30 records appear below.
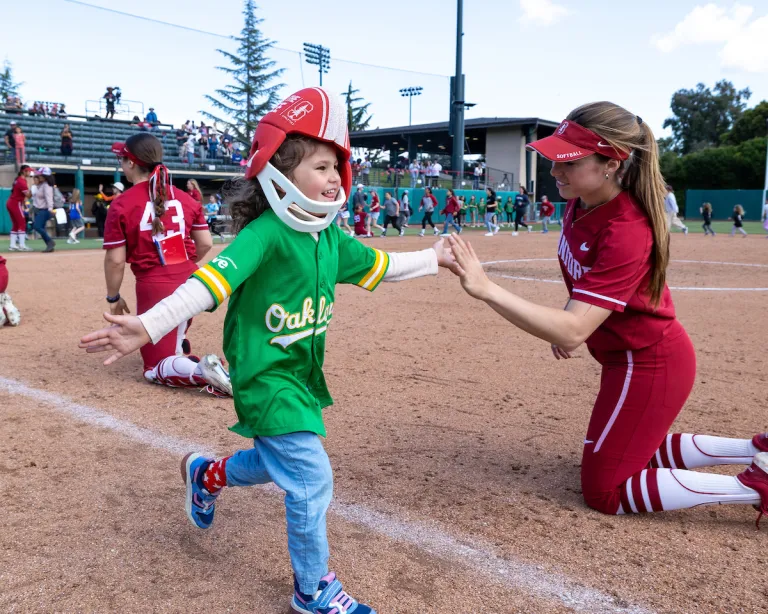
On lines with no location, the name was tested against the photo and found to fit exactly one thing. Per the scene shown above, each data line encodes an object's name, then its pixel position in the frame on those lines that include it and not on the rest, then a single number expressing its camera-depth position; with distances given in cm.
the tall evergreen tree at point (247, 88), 5922
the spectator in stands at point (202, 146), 3328
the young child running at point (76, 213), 2175
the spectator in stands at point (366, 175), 3456
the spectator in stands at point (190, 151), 3185
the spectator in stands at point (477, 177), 4062
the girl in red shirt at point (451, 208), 2725
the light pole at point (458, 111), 3662
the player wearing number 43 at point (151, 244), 518
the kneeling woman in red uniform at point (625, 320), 292
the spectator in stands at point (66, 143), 2720
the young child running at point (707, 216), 2711
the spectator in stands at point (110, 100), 3347
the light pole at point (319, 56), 4212
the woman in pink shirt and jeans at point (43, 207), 1662
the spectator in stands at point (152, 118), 3459
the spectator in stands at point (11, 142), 2558
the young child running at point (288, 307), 234
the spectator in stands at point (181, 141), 3212
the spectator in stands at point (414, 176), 3678
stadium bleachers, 2762
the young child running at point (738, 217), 2568
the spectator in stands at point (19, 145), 2517
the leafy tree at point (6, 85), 6338
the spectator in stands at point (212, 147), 3488
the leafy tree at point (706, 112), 7612
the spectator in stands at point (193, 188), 1568
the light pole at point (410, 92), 5179
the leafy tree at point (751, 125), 5834
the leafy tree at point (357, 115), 6642
